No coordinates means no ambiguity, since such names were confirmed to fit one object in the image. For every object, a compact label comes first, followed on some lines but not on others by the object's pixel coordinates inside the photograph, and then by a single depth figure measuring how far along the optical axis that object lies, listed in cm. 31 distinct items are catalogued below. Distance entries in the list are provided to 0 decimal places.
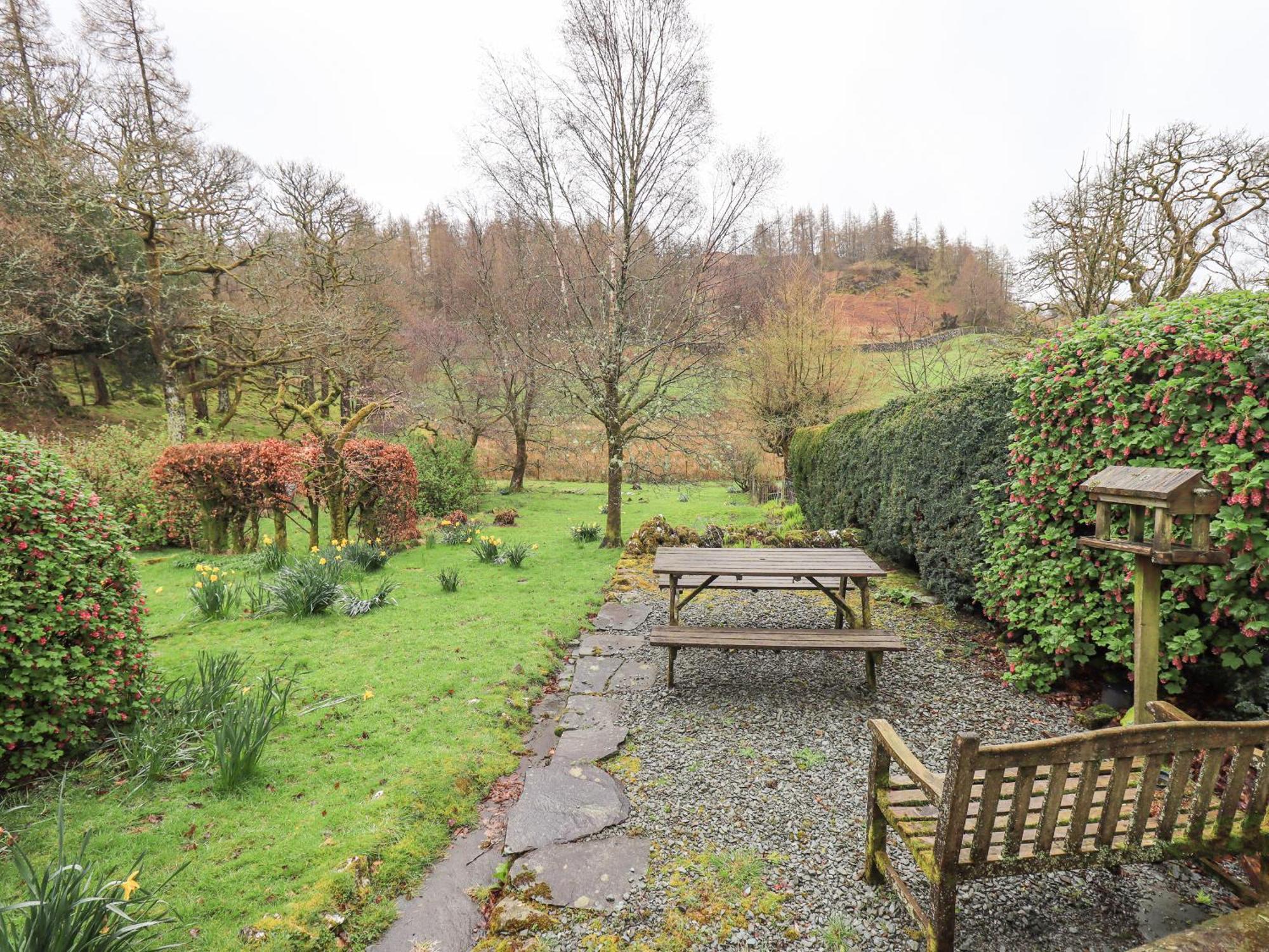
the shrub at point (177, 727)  286
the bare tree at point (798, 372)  1467
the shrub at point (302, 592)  552
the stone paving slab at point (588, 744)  337
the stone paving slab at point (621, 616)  580
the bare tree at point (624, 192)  814
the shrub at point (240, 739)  279
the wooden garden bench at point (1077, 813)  167
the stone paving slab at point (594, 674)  439
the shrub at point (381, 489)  832
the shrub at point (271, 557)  703
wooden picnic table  406
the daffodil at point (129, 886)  180
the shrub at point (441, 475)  1170
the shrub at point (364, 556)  731
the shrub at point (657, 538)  856
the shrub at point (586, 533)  973
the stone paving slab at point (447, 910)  210
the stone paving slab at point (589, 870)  226
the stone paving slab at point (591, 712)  382
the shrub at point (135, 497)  862
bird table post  237
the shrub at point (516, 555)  773
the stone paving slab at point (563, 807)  267
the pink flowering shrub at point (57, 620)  254
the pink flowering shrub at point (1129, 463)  266
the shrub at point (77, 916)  154
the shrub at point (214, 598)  542
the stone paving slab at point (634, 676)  441
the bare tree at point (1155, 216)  953
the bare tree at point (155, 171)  1255
